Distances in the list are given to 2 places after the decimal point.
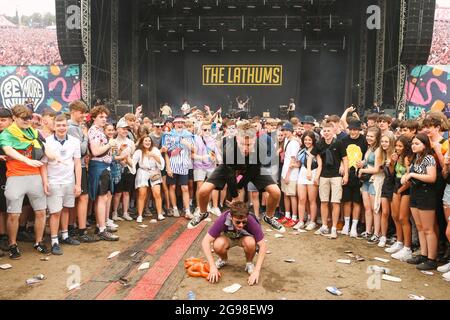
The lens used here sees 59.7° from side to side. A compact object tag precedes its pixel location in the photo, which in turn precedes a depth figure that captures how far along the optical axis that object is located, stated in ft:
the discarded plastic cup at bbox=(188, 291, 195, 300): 14.24
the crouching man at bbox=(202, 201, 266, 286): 15.40
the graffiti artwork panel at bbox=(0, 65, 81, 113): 52.18
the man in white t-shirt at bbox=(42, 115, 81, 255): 19.34
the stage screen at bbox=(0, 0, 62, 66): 63.62
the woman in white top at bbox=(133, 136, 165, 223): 25.28
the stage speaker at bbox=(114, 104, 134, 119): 56.75
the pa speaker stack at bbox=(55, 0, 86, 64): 43.27
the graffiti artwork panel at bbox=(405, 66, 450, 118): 46.50
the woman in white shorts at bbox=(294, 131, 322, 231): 23.80
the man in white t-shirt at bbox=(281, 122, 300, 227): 25.19
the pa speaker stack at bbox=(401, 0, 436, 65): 39.60
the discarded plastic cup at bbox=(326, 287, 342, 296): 14.92
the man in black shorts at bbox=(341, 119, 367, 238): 22.68
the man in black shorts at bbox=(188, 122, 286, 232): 17.78
